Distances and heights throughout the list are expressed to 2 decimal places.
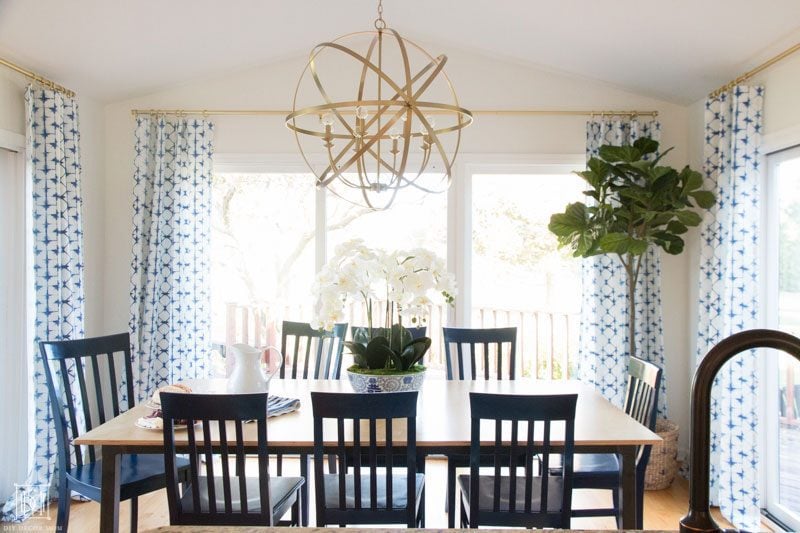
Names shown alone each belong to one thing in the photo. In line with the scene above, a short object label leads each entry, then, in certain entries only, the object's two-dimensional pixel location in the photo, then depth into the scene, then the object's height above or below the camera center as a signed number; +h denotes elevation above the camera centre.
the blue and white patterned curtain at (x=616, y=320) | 4.21 -0.35
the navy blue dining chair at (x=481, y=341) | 3.38 -0.40
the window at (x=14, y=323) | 3.56 -0.31
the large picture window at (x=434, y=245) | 4.49 +0.16
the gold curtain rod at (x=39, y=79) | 3.37 +1.07
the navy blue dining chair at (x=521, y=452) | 2.04 -0.64
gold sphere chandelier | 4.41 +1.21
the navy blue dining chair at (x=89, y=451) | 2.63 -0.79
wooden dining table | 2.25 -0.61
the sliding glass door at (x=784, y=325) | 3.29 -0.31
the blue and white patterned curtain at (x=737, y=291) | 3.37 -0.13
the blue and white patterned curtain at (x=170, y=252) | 4.26 +0.11
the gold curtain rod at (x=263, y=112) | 4.36 +1.08
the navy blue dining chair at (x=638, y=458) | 2.62 -0.83
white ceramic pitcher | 2.56 -0.42
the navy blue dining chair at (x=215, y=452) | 2.02 -0.64
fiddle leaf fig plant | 3.71 +0.33
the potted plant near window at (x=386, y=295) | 2.53 -0.11
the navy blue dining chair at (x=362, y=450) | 2.02 -0.62
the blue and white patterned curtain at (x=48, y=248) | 3.50 +0.11
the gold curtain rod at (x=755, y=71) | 3.10 +1.04
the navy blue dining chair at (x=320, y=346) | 3.45 -0.43
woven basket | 3.90 -1.21
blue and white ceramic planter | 2.53 -0.46
